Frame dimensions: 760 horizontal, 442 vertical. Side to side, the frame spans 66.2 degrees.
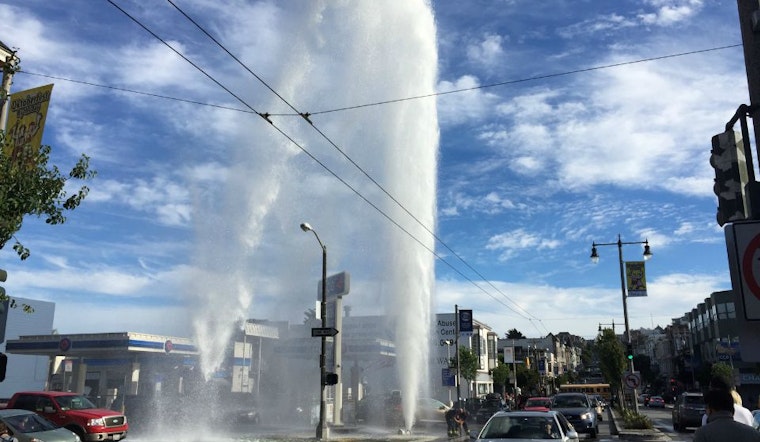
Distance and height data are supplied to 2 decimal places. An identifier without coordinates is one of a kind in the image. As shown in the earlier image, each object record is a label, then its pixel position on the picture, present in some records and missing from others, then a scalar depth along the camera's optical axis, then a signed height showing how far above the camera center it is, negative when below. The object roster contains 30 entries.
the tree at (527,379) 88.50 -3.39
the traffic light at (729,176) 5.14 +1.60
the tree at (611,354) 43.88 +0.17
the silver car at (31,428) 15.26 -1.89
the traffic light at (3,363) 9.55 -0.10
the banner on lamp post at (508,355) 59.72 +0.14
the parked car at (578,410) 23.09 -2.14
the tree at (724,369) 54.82 -1.20
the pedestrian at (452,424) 26.58 -3.02
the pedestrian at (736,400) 5.12 -0.62
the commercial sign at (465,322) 40.28 +2.37
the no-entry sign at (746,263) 4.55 +0.73
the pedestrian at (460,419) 26.12 -2.73
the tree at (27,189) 9.80 +2.90
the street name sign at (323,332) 23.78 +1.00
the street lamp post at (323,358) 23.28 -0.06
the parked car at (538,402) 27.09 -2.10
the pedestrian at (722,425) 4.52 -0.53
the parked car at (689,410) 29.31 -2.68
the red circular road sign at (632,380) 26.00 -1.04
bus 56.85 -3.31
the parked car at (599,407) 37.34 -3.33
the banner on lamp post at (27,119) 11.96 +5.13
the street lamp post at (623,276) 30.98 +4.30
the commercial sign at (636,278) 29.70 +3.96
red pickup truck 19.30 -1.89
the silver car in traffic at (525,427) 11.05 -1.34
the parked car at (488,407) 37.12 -3.32
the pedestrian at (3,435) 11.02 -1.49
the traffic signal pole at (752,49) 5.14 +2.77
